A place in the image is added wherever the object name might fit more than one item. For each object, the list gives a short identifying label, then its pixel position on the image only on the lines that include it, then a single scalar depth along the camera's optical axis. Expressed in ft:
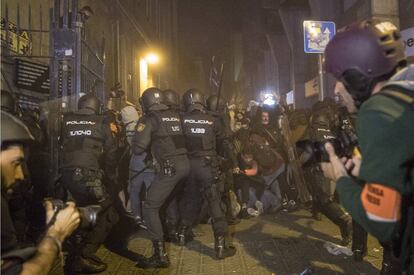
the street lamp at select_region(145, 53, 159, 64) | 63.75
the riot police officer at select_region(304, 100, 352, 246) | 17.76
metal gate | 20.49
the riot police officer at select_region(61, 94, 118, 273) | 16.17
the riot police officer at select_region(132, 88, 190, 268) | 16.34
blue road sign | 32.08
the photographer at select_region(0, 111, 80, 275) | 6.00
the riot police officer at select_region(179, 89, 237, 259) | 17.22
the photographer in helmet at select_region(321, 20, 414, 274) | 5.21
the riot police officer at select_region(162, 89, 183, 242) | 19.33
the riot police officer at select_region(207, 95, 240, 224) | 20.85
